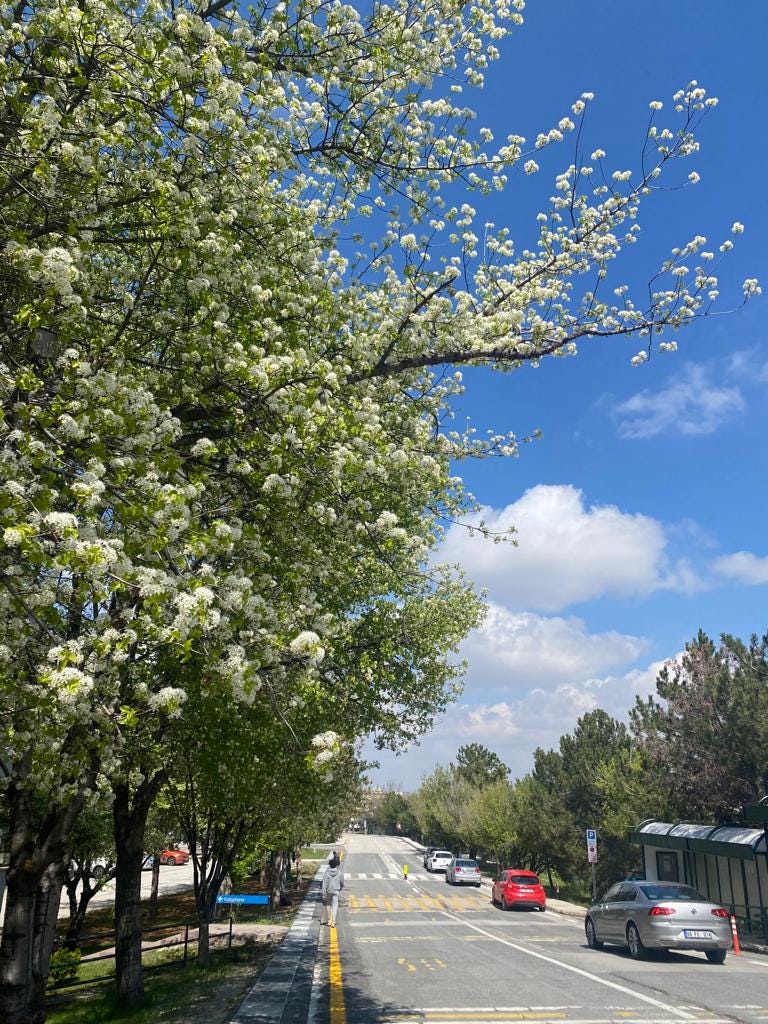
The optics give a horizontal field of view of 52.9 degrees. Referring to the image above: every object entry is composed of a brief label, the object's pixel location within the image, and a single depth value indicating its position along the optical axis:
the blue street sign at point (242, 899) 17.89
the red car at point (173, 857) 73.31
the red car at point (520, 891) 31.75
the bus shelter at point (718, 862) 23.25
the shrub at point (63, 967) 18.58
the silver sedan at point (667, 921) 15.22
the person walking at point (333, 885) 21.75
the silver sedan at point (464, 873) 46.66
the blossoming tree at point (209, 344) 5.08
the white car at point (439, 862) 60.16
